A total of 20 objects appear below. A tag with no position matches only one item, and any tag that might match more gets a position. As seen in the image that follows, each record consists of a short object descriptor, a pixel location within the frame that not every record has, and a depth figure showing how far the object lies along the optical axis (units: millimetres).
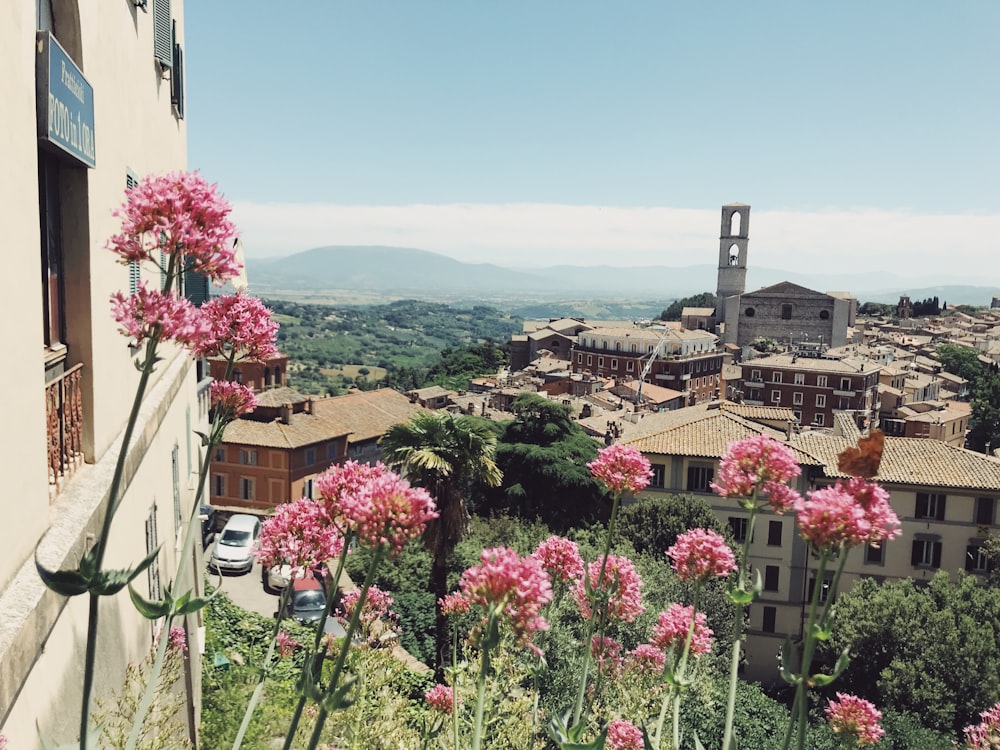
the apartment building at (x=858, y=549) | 28328
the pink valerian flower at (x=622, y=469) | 4414
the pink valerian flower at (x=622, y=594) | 4812
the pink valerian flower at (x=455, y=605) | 4719
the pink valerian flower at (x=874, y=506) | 3062
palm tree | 17297
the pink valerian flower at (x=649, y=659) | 5355
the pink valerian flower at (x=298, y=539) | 3350
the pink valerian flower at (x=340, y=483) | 2930
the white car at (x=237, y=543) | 26203
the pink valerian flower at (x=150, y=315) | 2230
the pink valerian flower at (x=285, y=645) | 5362
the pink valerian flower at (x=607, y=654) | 4695
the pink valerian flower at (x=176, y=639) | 6375
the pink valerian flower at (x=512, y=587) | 2844
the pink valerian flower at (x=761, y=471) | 3611
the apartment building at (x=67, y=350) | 3254
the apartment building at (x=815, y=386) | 64562
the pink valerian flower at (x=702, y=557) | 4188
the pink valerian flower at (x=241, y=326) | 3109
